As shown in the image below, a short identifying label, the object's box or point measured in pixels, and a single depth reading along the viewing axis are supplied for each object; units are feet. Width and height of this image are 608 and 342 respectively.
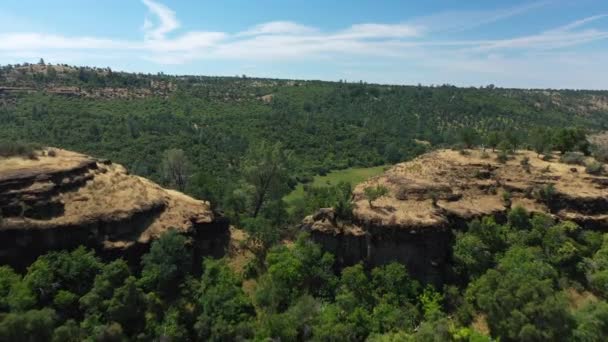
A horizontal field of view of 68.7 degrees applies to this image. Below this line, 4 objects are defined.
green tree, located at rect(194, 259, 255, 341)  117.80
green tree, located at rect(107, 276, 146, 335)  114.93
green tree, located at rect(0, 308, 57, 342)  101.55
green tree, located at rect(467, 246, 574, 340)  110.73
